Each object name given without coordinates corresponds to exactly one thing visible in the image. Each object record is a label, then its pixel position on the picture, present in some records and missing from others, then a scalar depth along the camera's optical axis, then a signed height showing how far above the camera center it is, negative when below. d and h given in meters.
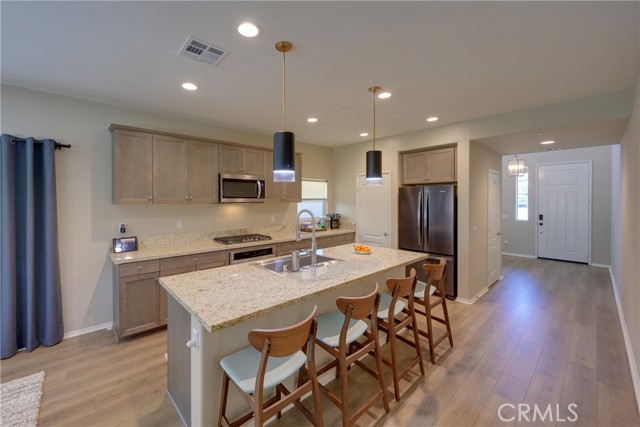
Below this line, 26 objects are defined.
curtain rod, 2.69 +0.71
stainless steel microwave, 3.92 +0.33
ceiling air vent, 2.05 +1.27
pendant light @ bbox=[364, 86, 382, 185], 2.81 +0.45
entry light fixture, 4.80 +0.74
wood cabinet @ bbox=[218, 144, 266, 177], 3.96 +0.76
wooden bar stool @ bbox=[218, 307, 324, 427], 1.33 -0.89
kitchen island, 1.56 -0.56
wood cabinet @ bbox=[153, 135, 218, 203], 3.40 +0.53
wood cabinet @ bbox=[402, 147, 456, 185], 4.25 +0.72
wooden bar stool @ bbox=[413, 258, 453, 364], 2.61 -0.88
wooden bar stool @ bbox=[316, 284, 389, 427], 1.73 -0.89
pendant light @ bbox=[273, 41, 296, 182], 2.12 +0.47
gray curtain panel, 2.63 -0.37
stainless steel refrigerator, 4.18 -0.23
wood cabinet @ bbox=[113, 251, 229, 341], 2.91 -0.93
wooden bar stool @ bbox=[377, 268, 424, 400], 2.12 -0.91
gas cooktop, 3.89 -0.43
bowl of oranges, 3.03 -0.45
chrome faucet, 2.47 -0.35
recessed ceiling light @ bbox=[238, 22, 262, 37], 1.85 +1.26
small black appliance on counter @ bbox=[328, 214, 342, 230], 5.86 -0.25
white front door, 6.32 -0.05
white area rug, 1.91 -1.46
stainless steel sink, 2.37 -0.50
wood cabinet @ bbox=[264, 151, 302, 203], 4.47 +0.40
